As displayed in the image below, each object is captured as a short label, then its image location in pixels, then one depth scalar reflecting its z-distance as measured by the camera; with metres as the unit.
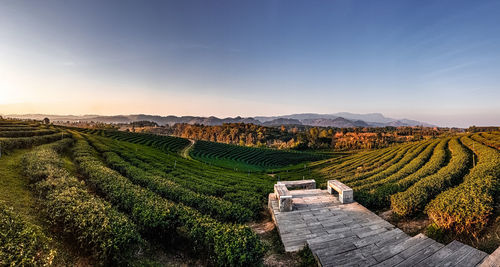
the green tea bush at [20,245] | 3.25
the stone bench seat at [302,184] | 10.77
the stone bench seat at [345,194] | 8.41
